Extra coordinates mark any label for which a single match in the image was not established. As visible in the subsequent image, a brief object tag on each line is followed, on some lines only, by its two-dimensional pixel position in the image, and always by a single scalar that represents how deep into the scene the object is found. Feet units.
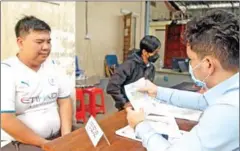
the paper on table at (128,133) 3.57
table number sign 3.36
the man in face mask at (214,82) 2.19
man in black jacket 6.95
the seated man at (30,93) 4.53
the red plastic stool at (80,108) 11.68
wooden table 3.20
